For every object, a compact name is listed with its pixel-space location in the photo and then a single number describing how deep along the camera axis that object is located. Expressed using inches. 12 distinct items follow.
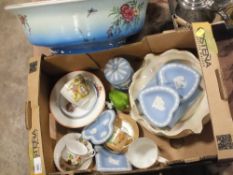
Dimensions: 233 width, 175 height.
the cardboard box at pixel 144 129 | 29.2
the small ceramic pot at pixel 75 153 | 36.9
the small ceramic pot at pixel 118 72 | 36.4
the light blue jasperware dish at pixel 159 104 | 33.7
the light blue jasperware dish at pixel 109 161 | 35.4
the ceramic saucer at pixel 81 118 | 38.5
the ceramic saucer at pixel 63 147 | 36.3
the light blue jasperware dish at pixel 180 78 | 34.8
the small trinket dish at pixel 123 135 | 36.8
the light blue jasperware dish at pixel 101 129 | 37.0
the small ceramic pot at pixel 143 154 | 34.7
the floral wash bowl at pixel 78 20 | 30.7
